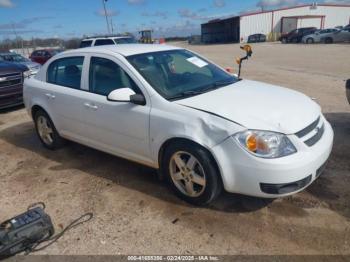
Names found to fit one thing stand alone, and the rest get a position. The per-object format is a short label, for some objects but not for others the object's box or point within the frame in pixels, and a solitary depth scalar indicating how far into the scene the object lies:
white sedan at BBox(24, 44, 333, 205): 2.88
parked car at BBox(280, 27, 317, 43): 38.82
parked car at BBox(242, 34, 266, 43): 48.15
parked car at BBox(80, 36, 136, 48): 15.75
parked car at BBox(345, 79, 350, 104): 4.92
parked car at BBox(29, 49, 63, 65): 19.95
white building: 50.82
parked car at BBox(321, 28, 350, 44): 33.47
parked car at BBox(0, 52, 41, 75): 13.32
